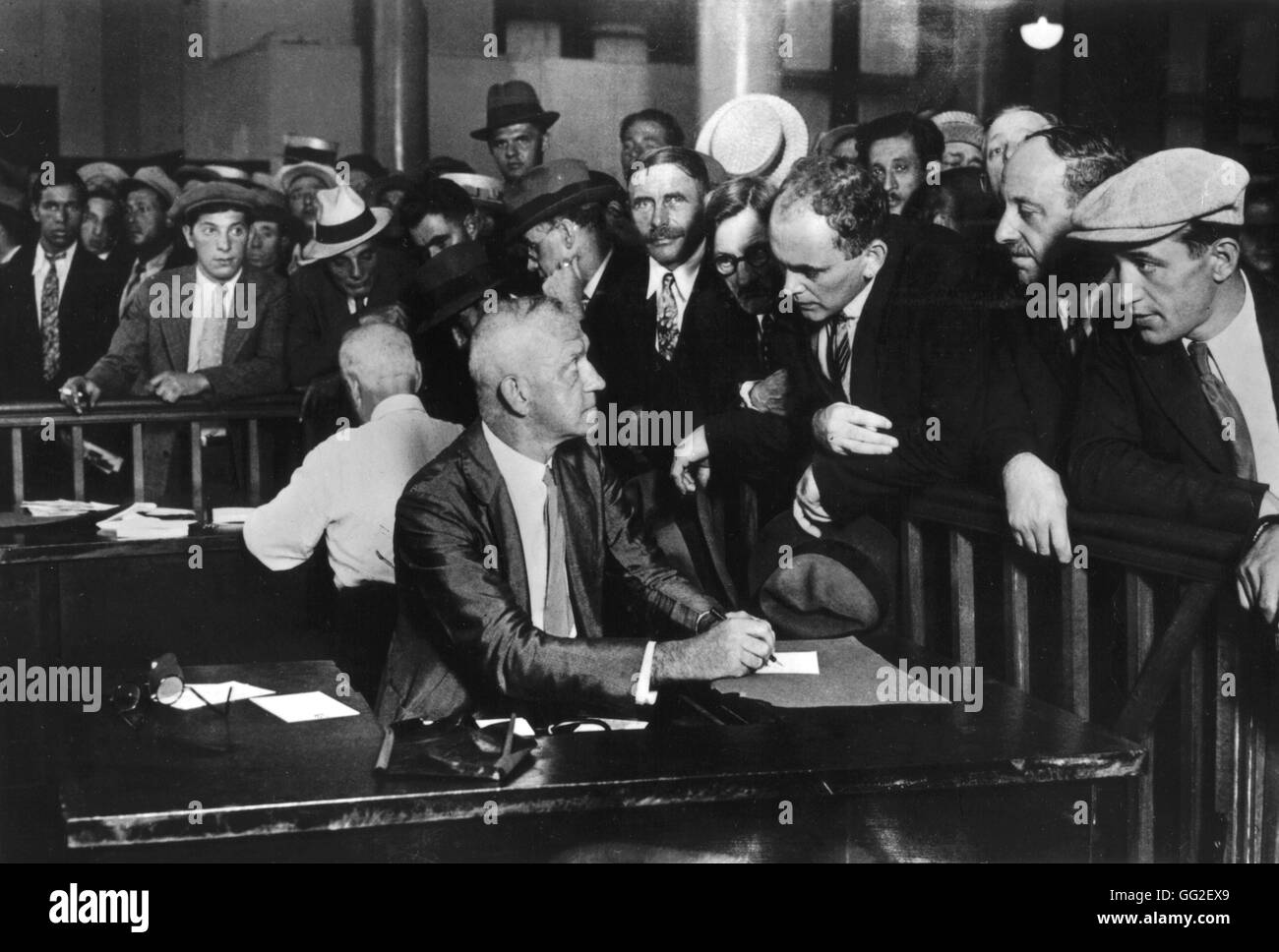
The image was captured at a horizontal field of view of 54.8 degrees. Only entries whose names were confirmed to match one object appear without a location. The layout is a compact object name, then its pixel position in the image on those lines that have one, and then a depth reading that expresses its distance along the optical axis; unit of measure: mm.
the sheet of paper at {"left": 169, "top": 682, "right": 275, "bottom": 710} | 2504
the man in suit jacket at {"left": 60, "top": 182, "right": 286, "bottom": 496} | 3898
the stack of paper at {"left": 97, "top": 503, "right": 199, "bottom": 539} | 3922
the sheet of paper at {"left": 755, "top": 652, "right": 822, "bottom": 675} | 2764
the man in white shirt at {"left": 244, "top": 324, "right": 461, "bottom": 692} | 3721
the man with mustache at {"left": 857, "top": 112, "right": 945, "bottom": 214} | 3754
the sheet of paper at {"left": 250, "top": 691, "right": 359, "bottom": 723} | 2434
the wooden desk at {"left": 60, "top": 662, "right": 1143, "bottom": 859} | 1995
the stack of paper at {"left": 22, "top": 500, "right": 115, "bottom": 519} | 3932
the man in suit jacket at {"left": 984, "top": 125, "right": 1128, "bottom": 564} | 3404
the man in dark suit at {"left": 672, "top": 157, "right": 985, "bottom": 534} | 3676
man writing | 2641
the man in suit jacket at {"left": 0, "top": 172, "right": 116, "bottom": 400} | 3725
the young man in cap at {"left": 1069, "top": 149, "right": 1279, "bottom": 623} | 3164
